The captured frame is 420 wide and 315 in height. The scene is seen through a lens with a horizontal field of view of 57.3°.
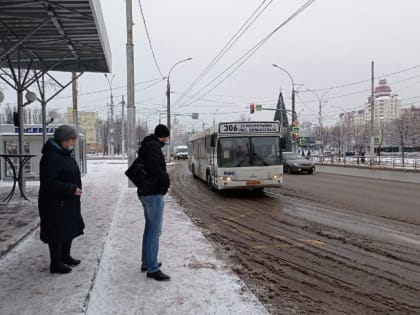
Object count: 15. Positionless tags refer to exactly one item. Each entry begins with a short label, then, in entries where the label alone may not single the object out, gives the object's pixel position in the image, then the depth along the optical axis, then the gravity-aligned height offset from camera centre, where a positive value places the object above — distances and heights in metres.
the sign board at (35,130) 20.79 +1.29
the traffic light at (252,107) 41.84 +4.92
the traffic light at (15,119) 12.83 +1.17
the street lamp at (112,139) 59.72 +2.34
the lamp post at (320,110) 52.03 +5.77
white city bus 13.64 -0.10
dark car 27.55 -0.96
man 4.71 -0.49
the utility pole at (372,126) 36.00 +2.41
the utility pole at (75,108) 21.11 +2.70
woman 4.66 -0.49
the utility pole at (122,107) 49.85 +6.03
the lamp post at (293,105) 40.28 +5.03
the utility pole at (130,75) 15.60 +3.18
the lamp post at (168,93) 37.67 +5.88
